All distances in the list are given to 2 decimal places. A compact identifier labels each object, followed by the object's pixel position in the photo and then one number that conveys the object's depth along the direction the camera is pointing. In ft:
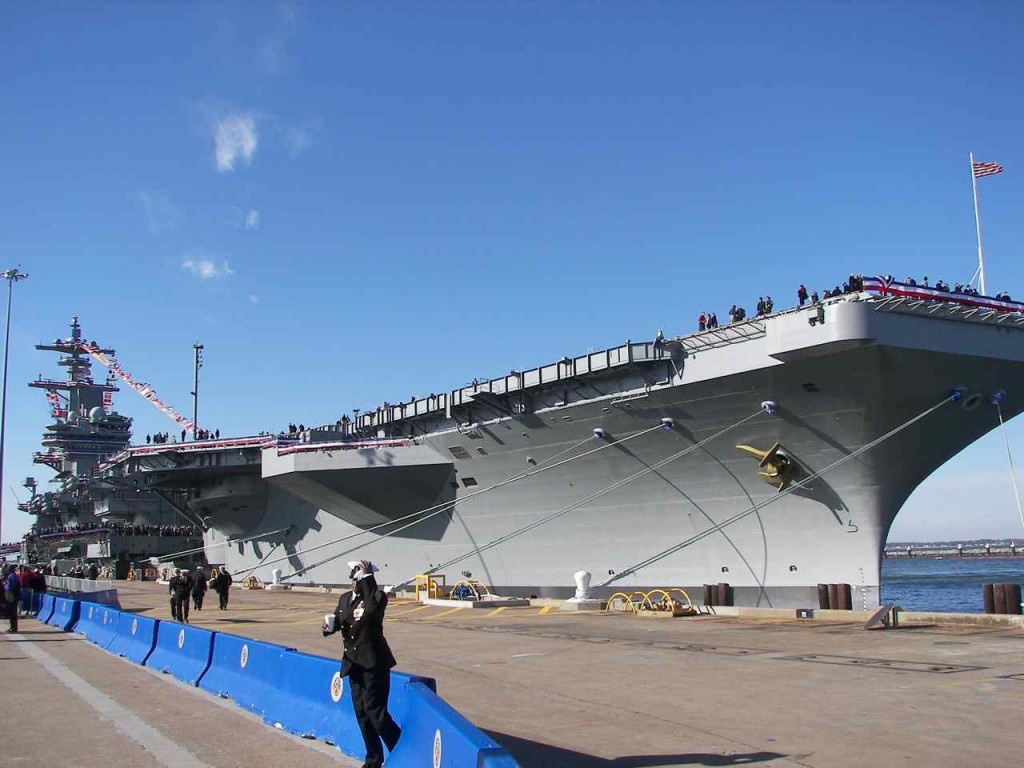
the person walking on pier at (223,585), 72.13
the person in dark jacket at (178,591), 54.70
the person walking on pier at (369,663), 16.69
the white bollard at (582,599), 61.52
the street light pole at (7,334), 86.99
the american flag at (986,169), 57.26
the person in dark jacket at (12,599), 53.25
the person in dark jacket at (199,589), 69.97
